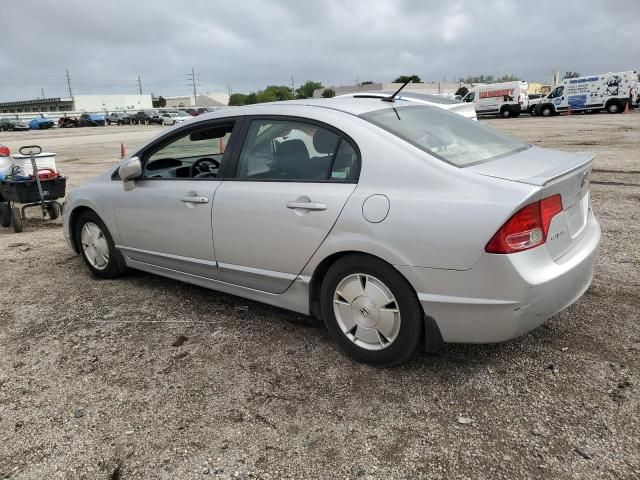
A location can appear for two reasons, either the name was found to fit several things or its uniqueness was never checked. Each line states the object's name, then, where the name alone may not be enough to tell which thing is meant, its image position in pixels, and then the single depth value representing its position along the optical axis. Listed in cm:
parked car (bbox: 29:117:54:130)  5794
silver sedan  260
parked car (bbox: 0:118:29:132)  5772
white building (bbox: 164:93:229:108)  12031
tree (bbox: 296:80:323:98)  11102
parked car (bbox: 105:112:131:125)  6075
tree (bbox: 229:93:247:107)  11550
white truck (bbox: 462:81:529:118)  3672
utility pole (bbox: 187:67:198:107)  11475
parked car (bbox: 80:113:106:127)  6025
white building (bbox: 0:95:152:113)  10956
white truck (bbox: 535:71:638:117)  3238
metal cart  705
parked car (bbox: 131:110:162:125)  5559
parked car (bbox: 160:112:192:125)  4987
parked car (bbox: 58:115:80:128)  6025
